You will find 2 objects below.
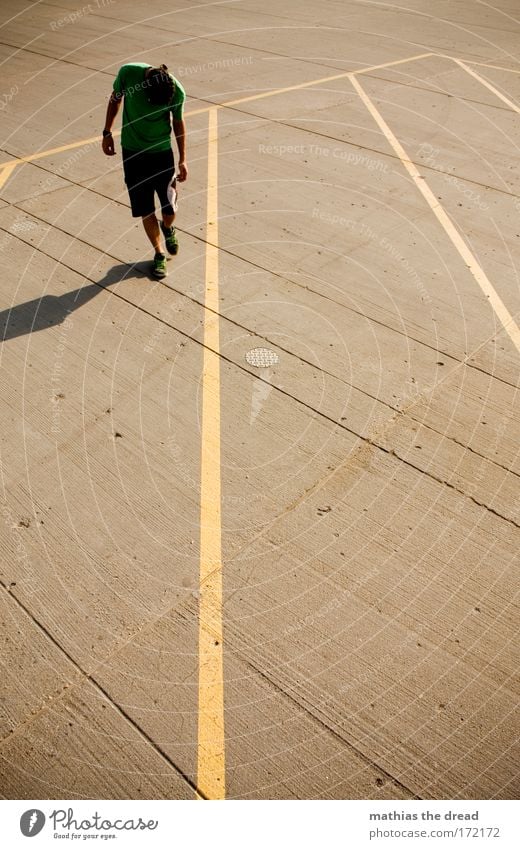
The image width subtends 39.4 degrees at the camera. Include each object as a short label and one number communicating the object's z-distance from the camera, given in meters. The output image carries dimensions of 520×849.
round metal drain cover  5.87
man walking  6.01
